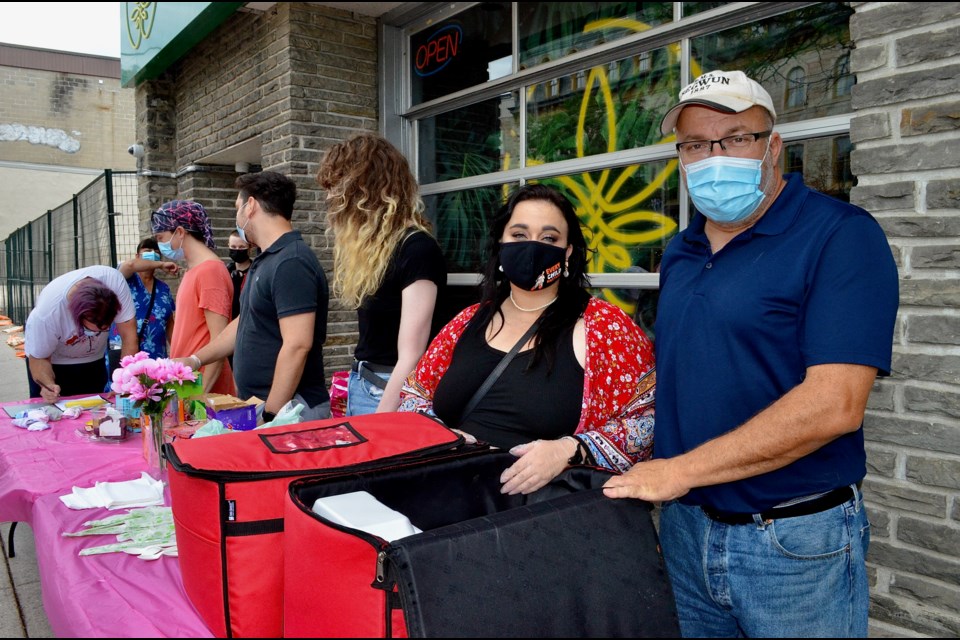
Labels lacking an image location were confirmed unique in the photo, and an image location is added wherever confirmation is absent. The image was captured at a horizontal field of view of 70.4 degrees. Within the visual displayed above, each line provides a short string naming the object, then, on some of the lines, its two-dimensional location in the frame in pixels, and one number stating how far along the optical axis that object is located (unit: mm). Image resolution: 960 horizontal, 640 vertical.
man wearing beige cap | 1410
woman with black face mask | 1855
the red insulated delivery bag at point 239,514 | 1344
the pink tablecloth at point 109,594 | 1491
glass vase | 2379
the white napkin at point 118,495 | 2119
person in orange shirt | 3953
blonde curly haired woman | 2730
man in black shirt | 3062
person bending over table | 3596
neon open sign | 5164
